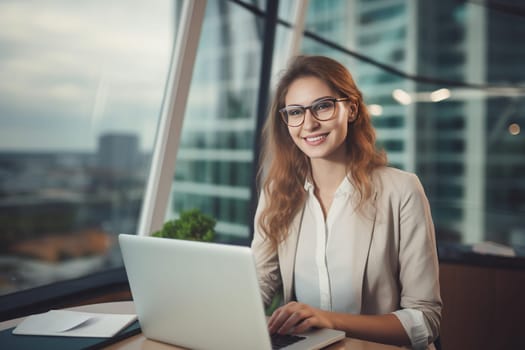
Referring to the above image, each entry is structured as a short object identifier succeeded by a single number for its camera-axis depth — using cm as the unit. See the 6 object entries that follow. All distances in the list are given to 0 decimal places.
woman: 149
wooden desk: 113
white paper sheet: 121
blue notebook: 111
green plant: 211
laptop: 91
